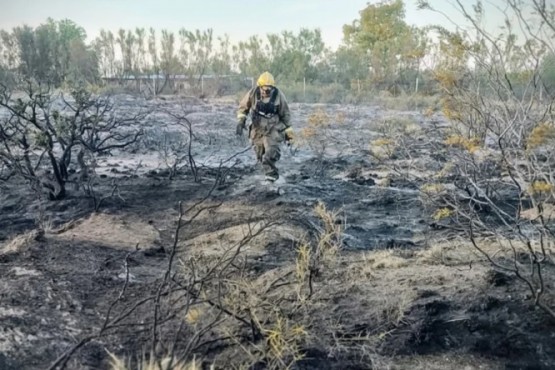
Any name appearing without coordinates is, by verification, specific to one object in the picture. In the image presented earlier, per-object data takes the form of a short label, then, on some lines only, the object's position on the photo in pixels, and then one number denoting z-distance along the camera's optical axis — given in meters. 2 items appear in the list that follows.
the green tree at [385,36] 30.19
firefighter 10.05
